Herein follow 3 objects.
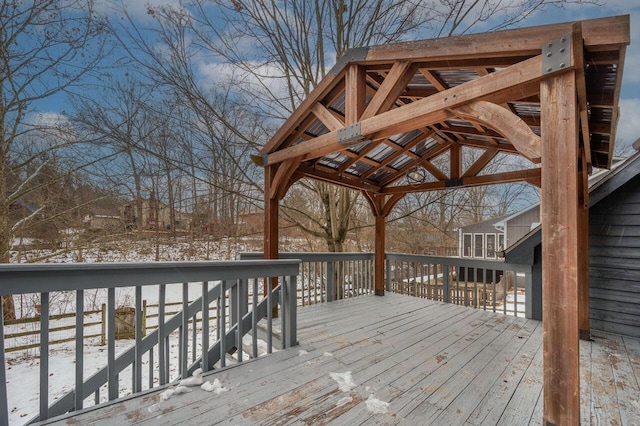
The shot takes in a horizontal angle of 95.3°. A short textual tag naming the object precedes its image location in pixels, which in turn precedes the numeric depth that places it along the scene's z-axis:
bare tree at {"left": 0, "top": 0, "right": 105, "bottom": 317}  5.94
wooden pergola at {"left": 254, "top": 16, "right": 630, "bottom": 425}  1.76
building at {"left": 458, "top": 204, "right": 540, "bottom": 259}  15.30
